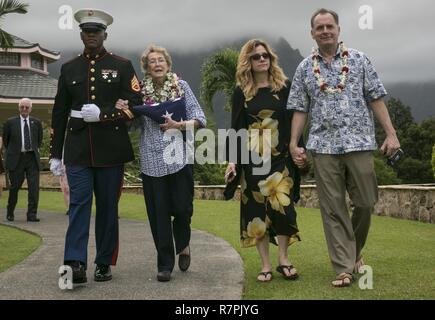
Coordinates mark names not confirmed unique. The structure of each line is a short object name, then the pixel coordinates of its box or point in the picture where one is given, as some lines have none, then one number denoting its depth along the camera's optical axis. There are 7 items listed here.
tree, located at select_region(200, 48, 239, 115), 19.70
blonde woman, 4.76
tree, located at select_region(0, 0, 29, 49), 15.29
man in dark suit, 9.62
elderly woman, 4.77
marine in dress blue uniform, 4.59
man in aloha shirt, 4.52
